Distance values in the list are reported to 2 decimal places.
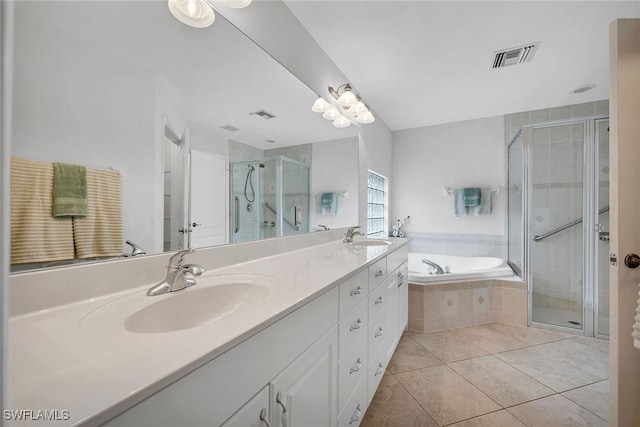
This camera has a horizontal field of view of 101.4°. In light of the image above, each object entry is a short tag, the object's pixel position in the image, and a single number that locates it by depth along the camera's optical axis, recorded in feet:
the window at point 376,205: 9.72
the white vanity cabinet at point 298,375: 1.45
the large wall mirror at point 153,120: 2.13
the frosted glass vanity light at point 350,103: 6.93
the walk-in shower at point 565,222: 7.90
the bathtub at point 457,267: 8.29
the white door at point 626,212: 3.48
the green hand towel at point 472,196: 10.75
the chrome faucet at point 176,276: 2.61
